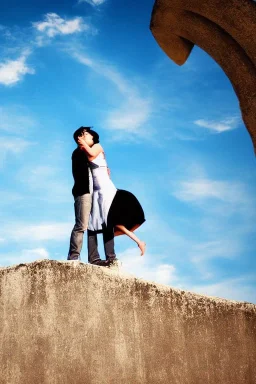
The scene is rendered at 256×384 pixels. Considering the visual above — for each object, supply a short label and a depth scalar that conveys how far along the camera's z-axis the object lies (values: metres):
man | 5.71
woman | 5.84
